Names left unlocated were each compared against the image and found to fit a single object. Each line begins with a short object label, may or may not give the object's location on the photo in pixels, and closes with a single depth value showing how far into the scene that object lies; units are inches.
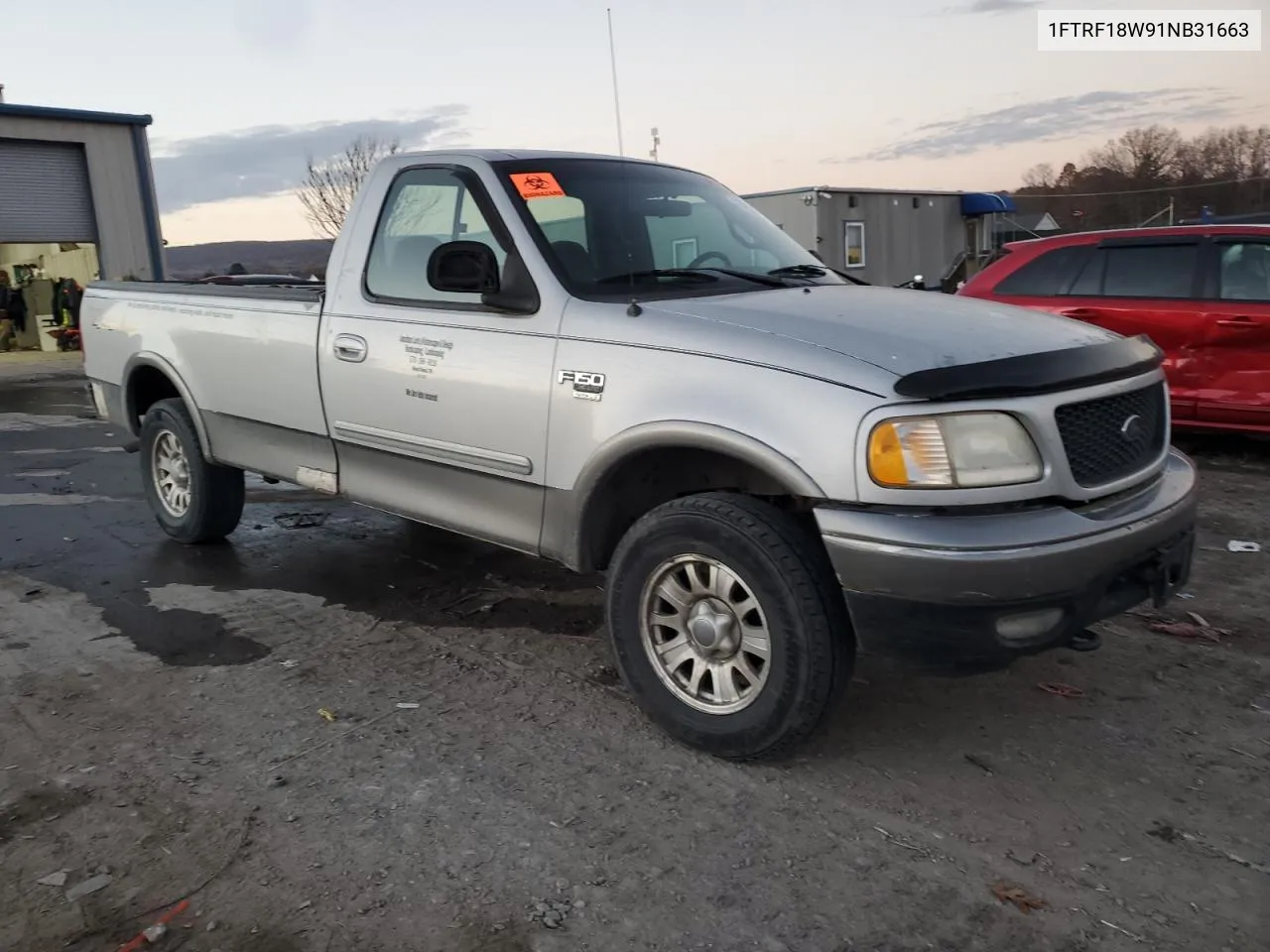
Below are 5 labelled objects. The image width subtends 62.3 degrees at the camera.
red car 283.3
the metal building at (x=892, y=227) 877.8
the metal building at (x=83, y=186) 817.5
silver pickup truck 115.1
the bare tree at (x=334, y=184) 1478.8
